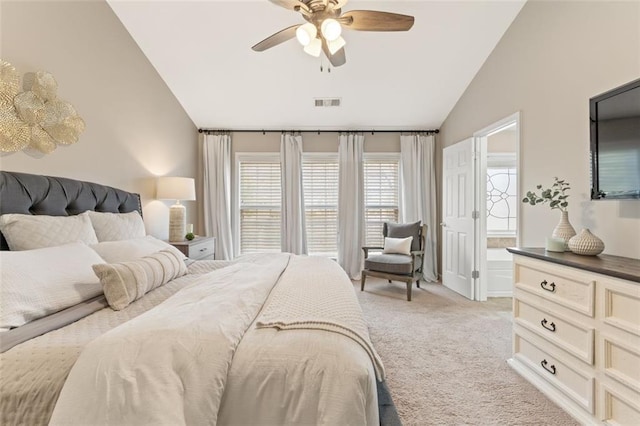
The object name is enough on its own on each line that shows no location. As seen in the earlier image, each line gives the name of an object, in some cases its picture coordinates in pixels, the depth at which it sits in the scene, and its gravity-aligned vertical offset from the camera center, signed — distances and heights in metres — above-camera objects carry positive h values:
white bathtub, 3.83 -0.95
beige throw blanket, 1.11 -0.44
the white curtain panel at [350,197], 4.60 +0.18
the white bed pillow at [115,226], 2.21 -0.13
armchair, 3.70 -0.70
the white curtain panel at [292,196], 4.59 +0.20
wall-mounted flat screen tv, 1.64 +0.38
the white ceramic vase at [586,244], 1.82 -0.25
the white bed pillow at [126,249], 1.86 -0.27
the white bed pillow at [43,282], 1.22 -0.34
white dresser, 1.38 -0.72
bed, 0.85 -0.50
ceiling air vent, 4.02 +1.50
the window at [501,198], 4.74 +0.14
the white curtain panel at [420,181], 4.61 +0.42
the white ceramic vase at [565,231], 2.05 -0.18
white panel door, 3.69 -0.15
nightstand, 3.07 -0.43
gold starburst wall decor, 1.78 +0.66
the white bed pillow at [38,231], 1.63 -0.12
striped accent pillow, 1.46 -0.37
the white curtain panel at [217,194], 4.58 +0.24
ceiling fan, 1.89 +1.31
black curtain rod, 4.66 +1.25
